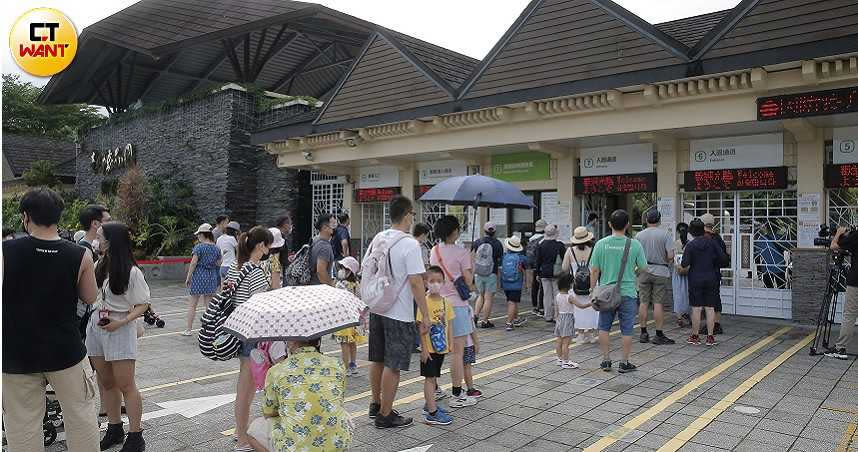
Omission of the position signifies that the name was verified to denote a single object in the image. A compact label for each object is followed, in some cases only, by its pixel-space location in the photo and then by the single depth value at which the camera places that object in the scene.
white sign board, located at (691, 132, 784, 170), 10.23
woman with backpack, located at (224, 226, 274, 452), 4.15
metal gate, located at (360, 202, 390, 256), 17.33
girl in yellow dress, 6.12
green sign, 13.12
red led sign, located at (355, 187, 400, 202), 16.19
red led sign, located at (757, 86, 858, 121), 8.51
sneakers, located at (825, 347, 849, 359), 7.12
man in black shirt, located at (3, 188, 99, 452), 3.30
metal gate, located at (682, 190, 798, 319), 10.24
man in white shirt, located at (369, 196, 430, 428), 4.56
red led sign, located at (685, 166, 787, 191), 10.16
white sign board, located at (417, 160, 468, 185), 14.66
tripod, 7.16
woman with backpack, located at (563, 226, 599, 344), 7.61
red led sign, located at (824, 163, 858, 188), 9.45
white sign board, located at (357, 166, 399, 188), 16.11
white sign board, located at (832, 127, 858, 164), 9.50
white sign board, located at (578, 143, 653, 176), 11.67
